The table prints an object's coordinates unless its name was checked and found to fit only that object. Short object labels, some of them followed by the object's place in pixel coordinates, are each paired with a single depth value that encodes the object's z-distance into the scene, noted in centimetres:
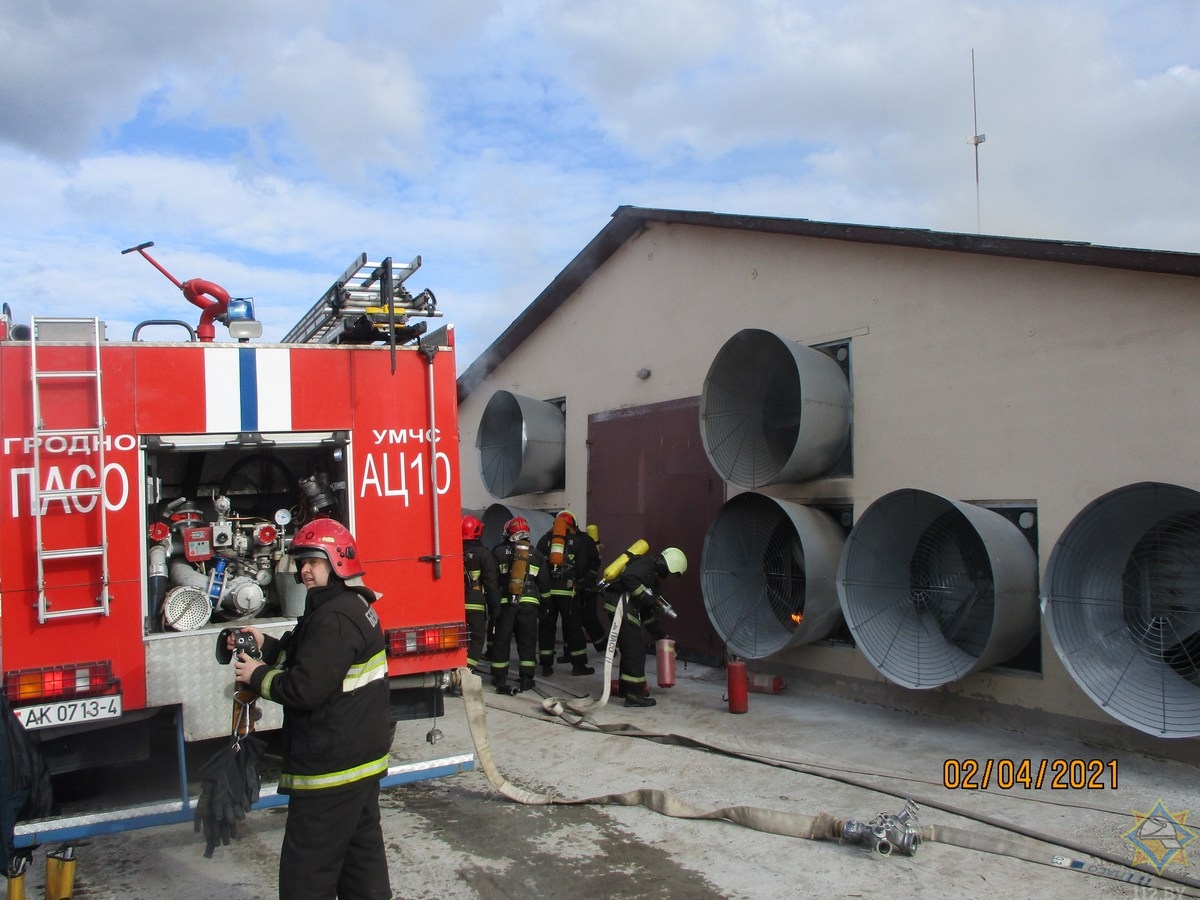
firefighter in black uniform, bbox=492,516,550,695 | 905
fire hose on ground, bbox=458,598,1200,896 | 449
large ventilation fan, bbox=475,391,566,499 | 1251
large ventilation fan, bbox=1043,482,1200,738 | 565
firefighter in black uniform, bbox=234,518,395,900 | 338
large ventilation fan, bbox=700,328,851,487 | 843
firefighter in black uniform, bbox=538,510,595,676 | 1012
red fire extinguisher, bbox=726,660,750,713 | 798
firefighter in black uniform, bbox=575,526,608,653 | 1063
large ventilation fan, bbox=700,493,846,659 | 811
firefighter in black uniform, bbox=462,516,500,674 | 909
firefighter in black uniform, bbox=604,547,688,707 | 830
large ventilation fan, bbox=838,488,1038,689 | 670
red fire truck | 461
